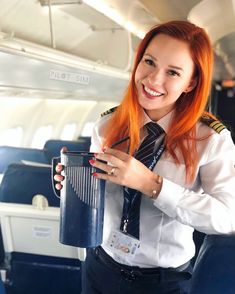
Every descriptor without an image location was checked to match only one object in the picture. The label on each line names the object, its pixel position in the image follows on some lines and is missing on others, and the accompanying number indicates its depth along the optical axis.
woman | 1.44
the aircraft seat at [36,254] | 2.75
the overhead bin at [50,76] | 2.81
